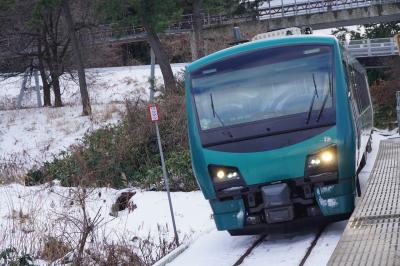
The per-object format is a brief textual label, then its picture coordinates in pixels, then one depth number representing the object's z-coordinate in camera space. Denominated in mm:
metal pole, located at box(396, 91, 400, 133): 24044
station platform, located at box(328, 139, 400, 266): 6590
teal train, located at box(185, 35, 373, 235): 9000
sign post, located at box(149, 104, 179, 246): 10844
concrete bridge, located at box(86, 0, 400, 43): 49906
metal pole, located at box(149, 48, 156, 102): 22000
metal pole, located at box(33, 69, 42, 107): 38344
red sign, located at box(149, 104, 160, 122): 10844
